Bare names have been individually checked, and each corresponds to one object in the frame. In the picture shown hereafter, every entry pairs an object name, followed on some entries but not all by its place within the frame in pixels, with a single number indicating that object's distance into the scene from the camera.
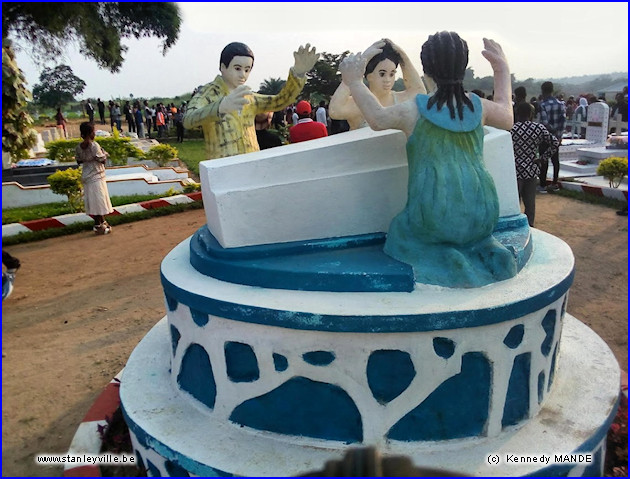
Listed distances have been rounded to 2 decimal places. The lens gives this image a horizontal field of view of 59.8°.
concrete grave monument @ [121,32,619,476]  2.47
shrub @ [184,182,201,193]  11.09
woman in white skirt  8.17
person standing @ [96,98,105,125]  30.08
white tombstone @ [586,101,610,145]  14.37
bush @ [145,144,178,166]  13.64
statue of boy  3.75
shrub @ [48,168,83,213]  9.34
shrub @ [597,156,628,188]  9.30
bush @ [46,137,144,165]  14.09
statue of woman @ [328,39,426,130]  3.70
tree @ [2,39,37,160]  8.17
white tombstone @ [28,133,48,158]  16.29
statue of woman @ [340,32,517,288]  2.65
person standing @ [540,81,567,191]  10.09
